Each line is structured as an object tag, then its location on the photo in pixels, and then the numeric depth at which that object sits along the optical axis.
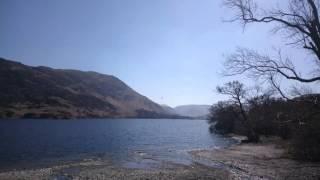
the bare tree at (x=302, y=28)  8.34
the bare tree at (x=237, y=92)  44.94
